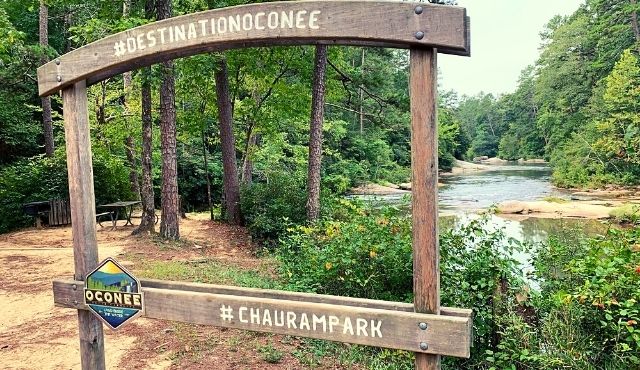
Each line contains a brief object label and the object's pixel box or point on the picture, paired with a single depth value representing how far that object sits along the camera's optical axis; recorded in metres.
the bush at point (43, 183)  12.77
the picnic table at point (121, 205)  11.80
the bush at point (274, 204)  11.02
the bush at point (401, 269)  4.64
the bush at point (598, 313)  3.85
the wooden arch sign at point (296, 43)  2.34
